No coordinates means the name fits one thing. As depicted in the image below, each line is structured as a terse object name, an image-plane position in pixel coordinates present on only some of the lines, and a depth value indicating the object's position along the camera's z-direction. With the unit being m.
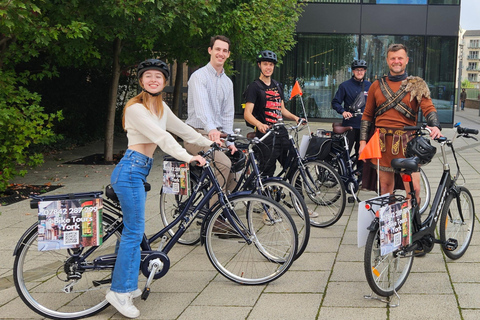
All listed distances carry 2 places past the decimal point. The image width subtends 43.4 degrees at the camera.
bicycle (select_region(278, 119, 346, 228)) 6.40
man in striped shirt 5.64
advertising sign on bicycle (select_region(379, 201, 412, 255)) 4.02
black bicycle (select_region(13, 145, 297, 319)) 4.04
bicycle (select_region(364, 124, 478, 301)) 4.10
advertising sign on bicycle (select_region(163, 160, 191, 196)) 5.00
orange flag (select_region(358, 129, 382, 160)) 4.73
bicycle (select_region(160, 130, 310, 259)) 5.06
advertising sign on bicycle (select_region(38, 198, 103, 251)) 3.80
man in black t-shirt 6.50
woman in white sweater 4.02
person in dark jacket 7.82
